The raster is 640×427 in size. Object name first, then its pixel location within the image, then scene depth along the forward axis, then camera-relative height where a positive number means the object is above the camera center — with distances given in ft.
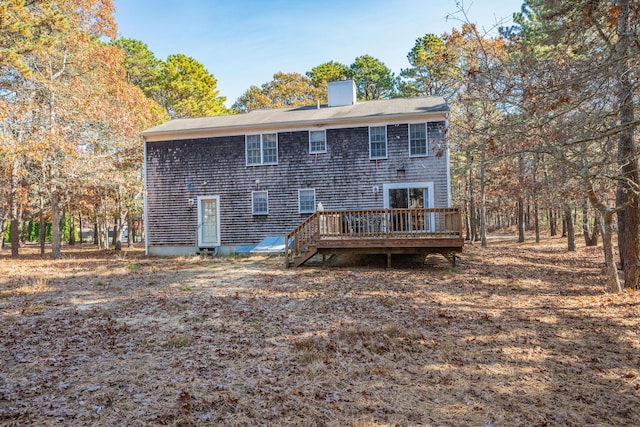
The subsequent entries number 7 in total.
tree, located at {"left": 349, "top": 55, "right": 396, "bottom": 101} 123.75 +43.90
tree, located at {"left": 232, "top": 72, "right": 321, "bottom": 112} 120.26 +39.83
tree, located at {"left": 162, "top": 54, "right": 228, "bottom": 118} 107.96 +37.29
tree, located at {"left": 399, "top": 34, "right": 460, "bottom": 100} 98.89 +38.72
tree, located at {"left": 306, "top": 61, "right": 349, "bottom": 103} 120.82 +46.04
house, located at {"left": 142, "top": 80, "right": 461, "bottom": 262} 50.57 +6.83
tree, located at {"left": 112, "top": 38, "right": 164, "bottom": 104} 106.22 +43.17
